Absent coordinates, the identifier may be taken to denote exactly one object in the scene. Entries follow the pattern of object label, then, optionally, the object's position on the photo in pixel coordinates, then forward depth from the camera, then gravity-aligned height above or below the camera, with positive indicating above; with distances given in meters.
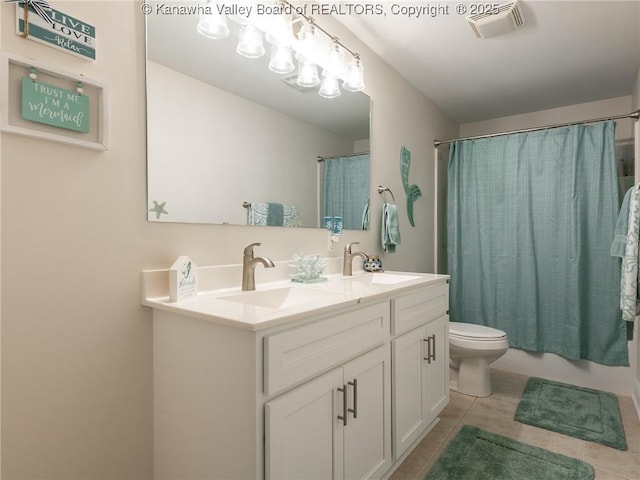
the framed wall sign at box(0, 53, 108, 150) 0.94 +0.36
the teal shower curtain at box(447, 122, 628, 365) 2.59 -0.02
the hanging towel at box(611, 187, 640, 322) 2.05 -0.10
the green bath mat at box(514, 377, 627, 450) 1.98 -1.07
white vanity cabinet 0.97 -0.46
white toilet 2.38 -0.77
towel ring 2.42 +0.31
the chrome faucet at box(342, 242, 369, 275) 2.05 -0.13
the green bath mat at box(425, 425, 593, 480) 1.63 -1.06
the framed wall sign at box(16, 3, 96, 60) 0.96 +0.57
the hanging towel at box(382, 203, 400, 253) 2.38 +0.07
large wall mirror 1.27 +0.43
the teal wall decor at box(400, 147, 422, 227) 2.70 +0.40
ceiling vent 1.89 +1.16
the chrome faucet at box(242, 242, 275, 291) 1.45 -0.13
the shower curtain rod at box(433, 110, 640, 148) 2.40 +0.81
